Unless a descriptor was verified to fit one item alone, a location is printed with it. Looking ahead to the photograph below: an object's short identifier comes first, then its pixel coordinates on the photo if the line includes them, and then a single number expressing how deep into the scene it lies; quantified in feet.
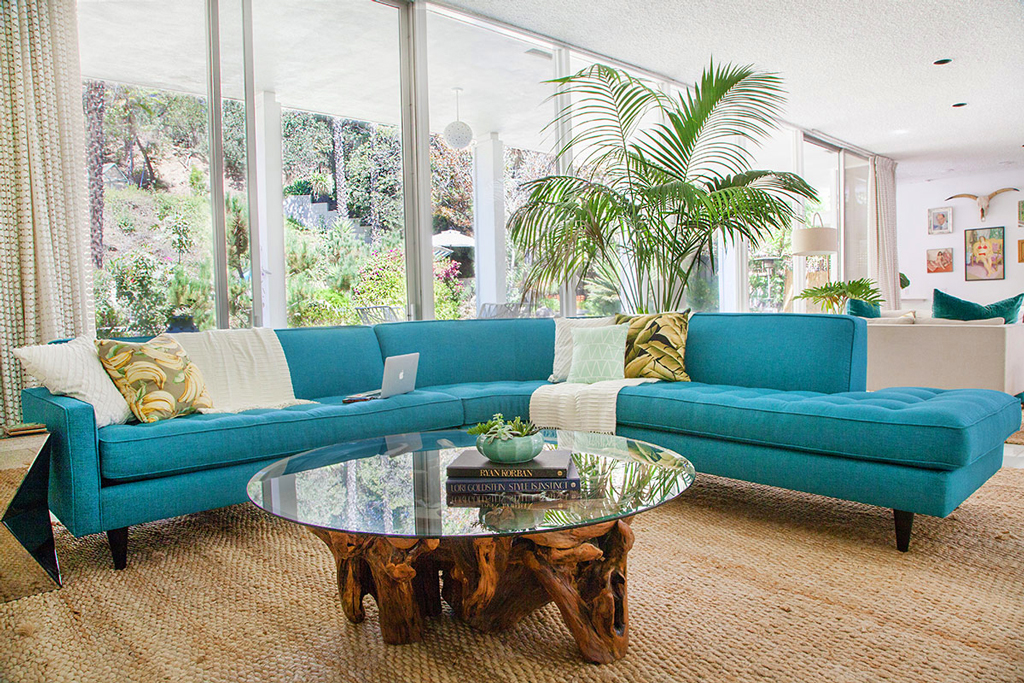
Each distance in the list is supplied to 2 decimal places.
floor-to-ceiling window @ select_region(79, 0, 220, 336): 10.54
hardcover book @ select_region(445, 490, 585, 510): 4.70
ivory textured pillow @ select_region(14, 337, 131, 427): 7.39
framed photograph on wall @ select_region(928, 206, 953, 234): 34.04
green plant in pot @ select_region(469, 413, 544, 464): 5.34
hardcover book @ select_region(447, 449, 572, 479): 5.11
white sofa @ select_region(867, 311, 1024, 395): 13.34
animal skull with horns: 33.17
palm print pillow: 10.58
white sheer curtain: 29.35
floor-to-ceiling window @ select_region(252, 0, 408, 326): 12.30
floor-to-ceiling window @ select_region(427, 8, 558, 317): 14.40
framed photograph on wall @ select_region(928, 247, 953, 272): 33.83
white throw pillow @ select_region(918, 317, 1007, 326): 13.53
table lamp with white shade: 19.97
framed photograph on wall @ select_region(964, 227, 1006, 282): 32.50
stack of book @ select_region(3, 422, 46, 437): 6.61
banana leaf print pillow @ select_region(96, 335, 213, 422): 7.92
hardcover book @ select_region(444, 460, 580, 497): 5.03
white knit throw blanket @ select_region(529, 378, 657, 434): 9.65
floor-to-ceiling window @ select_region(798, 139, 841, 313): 26.30
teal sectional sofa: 6.70
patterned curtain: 9.40
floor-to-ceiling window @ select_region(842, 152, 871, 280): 28.40
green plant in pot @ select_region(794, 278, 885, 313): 19.43
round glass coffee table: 4.44
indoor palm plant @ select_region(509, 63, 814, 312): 11.51
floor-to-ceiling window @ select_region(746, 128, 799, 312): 23.45
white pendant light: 14.52
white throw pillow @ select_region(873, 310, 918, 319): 16.04
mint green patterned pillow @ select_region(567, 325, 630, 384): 10.71
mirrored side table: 6.04
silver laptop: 9.43
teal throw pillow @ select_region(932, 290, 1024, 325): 14.08
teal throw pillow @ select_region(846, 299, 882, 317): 15.40
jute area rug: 4.82
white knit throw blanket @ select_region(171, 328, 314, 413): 9.38
